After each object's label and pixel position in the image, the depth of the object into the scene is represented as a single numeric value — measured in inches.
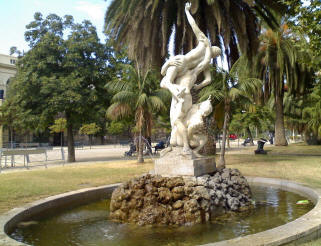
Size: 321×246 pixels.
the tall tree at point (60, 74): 709.9
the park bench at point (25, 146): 1359.5
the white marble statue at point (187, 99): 263.3
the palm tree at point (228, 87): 454.3
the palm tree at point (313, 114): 921.5
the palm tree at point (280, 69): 855.1
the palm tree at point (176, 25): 519.8
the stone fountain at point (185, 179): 219.1
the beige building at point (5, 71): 1779.0
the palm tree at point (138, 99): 614.2
